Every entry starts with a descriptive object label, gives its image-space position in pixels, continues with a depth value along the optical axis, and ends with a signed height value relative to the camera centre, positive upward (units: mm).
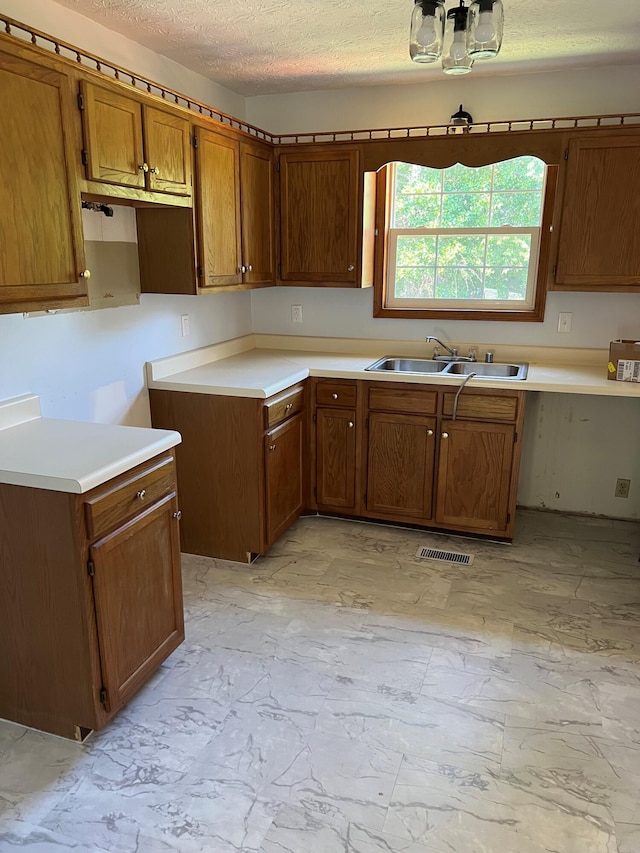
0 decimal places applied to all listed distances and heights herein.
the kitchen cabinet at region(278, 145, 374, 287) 3469 +253
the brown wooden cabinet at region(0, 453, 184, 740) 1822 -1011
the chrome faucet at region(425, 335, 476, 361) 3680 -519
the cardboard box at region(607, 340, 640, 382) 3057 -449
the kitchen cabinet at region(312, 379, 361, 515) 3438 -993
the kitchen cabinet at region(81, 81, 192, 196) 2143 +437
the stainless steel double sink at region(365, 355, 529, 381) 3496 -575
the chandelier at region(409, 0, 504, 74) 1784 +662
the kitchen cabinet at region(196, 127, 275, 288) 2910 +255
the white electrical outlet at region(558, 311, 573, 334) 3523 -303
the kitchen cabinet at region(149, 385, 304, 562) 2967 -968
